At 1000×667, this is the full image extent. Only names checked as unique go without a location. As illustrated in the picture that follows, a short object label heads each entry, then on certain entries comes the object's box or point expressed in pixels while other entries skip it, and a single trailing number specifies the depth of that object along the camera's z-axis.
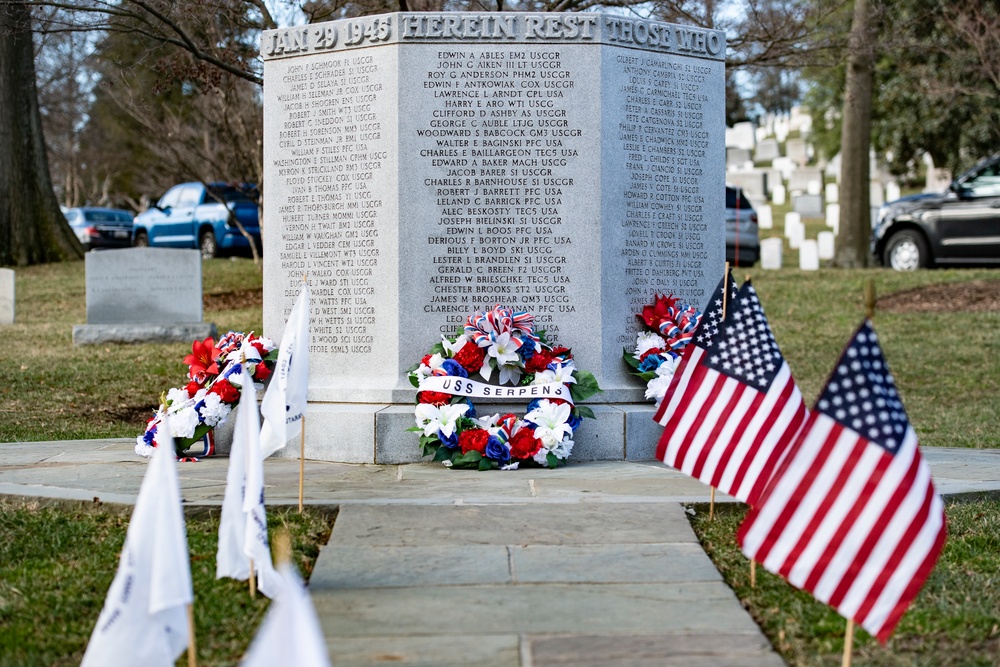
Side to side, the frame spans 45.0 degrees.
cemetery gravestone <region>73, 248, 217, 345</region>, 16.52
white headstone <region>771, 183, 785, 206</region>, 44.98
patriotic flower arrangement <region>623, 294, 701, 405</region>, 7.95
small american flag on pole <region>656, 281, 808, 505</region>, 5.22
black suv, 19.61
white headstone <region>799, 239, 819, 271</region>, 23.83
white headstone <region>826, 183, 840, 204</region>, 41.78
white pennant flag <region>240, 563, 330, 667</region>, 2.49
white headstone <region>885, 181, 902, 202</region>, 40.44
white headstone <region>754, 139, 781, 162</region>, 59.38
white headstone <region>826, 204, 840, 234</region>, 35.06
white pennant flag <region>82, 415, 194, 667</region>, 3.60
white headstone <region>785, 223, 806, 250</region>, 29.58
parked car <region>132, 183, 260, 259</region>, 26.97
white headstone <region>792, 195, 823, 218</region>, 39.16
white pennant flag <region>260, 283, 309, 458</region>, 5.54
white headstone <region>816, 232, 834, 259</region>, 26.92
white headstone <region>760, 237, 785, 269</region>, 23.88
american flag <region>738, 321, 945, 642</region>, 3.92
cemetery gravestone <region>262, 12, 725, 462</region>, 8.02
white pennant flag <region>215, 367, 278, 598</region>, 4.42
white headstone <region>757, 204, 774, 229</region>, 36.31
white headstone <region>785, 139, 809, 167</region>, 56.59
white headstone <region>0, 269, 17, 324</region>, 19.04
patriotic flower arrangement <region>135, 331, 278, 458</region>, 7.91
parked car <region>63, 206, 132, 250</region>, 36.44
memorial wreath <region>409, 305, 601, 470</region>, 7.50
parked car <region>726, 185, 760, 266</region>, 23.31
